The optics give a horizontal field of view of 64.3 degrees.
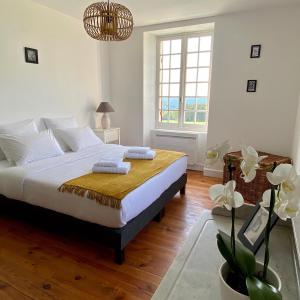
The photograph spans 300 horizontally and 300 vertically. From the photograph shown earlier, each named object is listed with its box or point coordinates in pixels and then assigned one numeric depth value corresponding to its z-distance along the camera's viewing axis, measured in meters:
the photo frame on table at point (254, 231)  0.91
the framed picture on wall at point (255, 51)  3.40
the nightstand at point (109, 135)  4.11
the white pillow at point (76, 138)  3.24
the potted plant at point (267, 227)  0.56
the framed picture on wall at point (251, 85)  3.50
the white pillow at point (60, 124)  3.32
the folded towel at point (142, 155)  2.82
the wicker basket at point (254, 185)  2.99
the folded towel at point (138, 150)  2.91
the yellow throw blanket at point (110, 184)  1.82
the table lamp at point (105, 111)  4.17
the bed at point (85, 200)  1.86
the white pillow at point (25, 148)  2.59
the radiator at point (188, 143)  4.25
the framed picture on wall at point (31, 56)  3.18
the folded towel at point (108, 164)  2.33
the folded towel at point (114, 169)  2.28
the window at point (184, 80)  4.14
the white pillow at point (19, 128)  2.82
